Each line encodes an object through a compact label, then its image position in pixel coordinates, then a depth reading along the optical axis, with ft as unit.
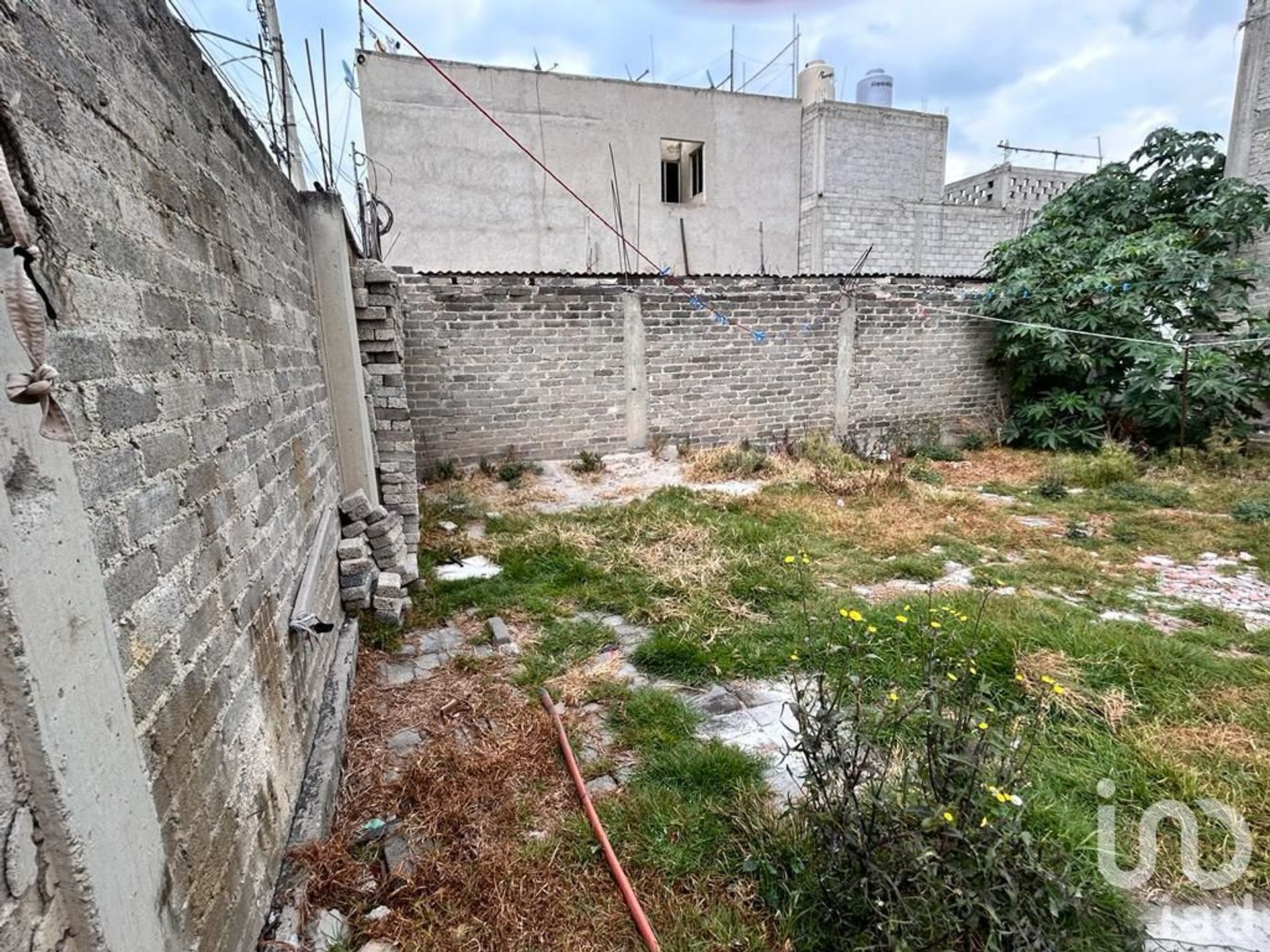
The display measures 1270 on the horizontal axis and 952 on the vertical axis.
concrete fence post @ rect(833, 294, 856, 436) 25.96
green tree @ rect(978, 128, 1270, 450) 22.20
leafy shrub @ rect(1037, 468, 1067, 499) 18.95
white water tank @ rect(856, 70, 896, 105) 43.75
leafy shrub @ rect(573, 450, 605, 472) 22.82
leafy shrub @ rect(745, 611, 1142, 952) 4.26
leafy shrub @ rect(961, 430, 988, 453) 26.91
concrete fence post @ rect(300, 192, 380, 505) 10.71
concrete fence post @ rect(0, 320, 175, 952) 2.22
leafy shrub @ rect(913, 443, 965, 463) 25.36
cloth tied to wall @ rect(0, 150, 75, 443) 2.19
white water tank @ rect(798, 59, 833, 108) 38.22
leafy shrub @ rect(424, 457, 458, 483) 21.50
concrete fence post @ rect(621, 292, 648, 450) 23.49
